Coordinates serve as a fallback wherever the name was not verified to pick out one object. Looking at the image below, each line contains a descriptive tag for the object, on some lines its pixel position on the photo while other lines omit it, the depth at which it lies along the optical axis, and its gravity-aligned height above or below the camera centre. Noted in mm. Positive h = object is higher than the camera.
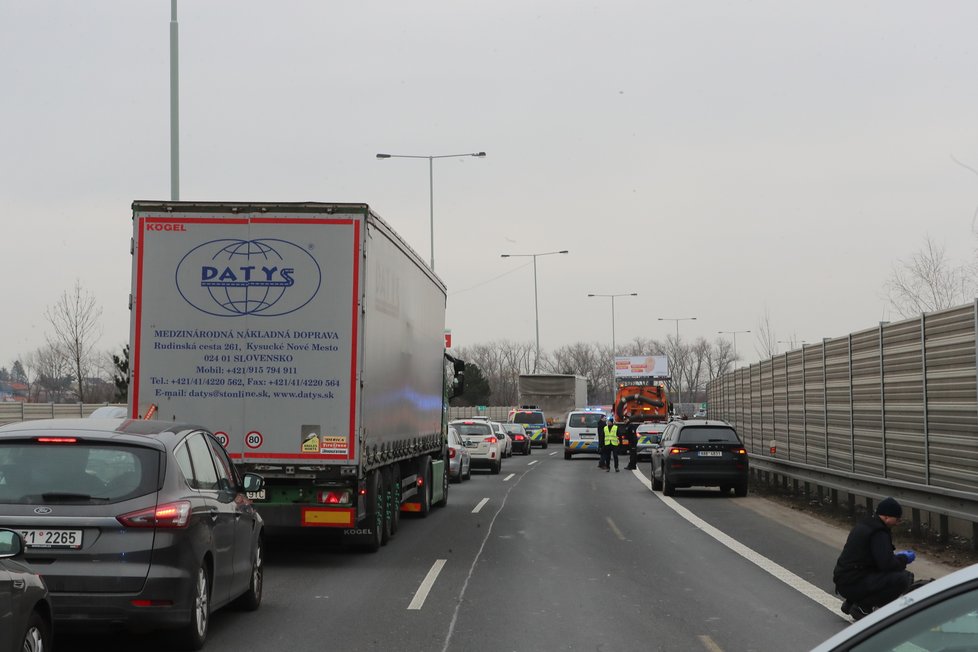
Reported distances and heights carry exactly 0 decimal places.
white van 45250 -1076
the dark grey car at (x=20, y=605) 5625 -989
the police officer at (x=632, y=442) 36500 -1007
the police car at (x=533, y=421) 57219 -549
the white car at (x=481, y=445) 34531 -1021
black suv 24297 -1000
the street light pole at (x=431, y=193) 42781 +8171
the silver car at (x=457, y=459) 29062 -1234
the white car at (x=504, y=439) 41703 -1094
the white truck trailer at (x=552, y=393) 61594 +893
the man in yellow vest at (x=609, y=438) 35531 -848
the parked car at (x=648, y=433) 41375 -829
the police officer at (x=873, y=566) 8531 -1151
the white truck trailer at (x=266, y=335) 13039 +845
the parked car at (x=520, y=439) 51688 -1264
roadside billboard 72375 +2755
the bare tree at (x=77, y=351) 44531 +2422
